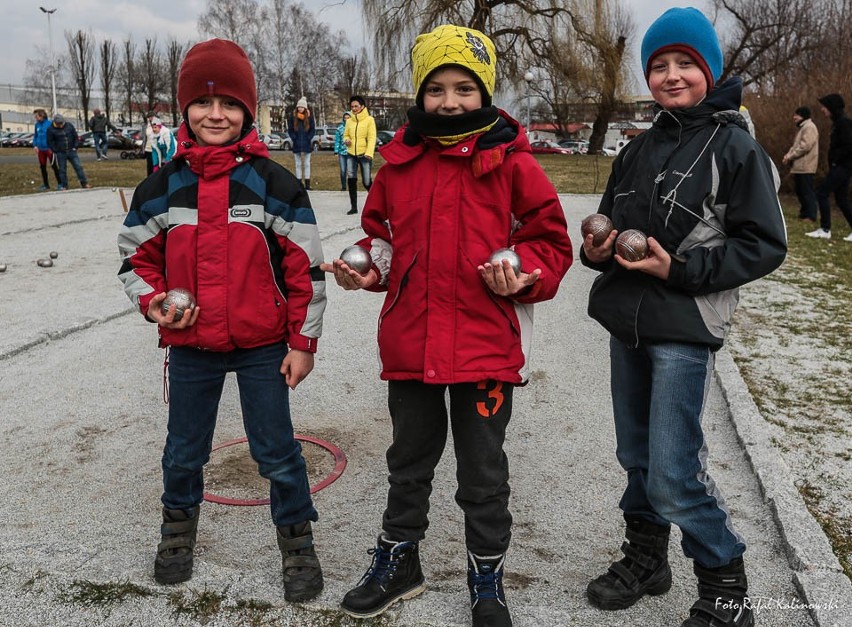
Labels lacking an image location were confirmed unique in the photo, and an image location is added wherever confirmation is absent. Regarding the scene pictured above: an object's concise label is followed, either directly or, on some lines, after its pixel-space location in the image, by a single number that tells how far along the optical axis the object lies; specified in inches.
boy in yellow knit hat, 103.5
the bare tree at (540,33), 1071.0
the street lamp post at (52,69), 2096.3
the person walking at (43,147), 744.3
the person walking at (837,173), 487.8
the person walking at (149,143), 691.7
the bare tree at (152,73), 2525.8
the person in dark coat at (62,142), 729.6
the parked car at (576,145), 2445.6
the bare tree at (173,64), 2471.5
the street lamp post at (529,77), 1137.4
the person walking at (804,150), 520.1
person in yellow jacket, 535.8
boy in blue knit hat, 97.3
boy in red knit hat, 110.5
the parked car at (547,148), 2197.1
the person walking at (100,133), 1205.7
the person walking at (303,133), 666.8
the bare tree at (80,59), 2640.3
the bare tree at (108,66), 2647.6
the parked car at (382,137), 1515.1
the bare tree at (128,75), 2637.8
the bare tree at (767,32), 1389.0
